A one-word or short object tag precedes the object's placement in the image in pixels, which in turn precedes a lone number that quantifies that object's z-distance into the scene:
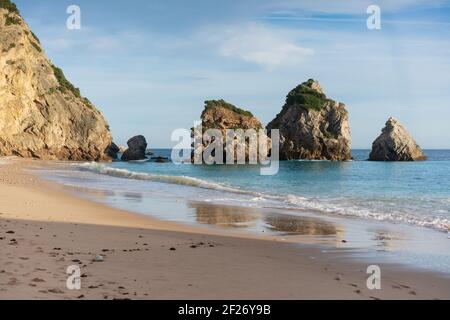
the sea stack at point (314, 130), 105.50
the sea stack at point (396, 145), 104.07
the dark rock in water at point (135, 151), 101.38
